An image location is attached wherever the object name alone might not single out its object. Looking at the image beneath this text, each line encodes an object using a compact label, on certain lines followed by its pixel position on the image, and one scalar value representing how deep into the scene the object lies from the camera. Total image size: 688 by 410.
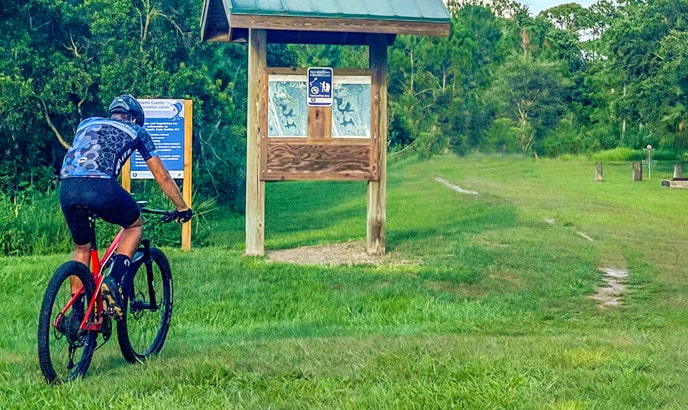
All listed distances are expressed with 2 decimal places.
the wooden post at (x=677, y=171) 33.47
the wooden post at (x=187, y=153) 14.45
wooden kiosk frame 13.24
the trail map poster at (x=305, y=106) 13.58
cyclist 6.51
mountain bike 6.09
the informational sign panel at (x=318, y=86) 13.59
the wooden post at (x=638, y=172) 35.56
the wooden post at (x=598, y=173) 36.11
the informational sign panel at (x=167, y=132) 14.39
